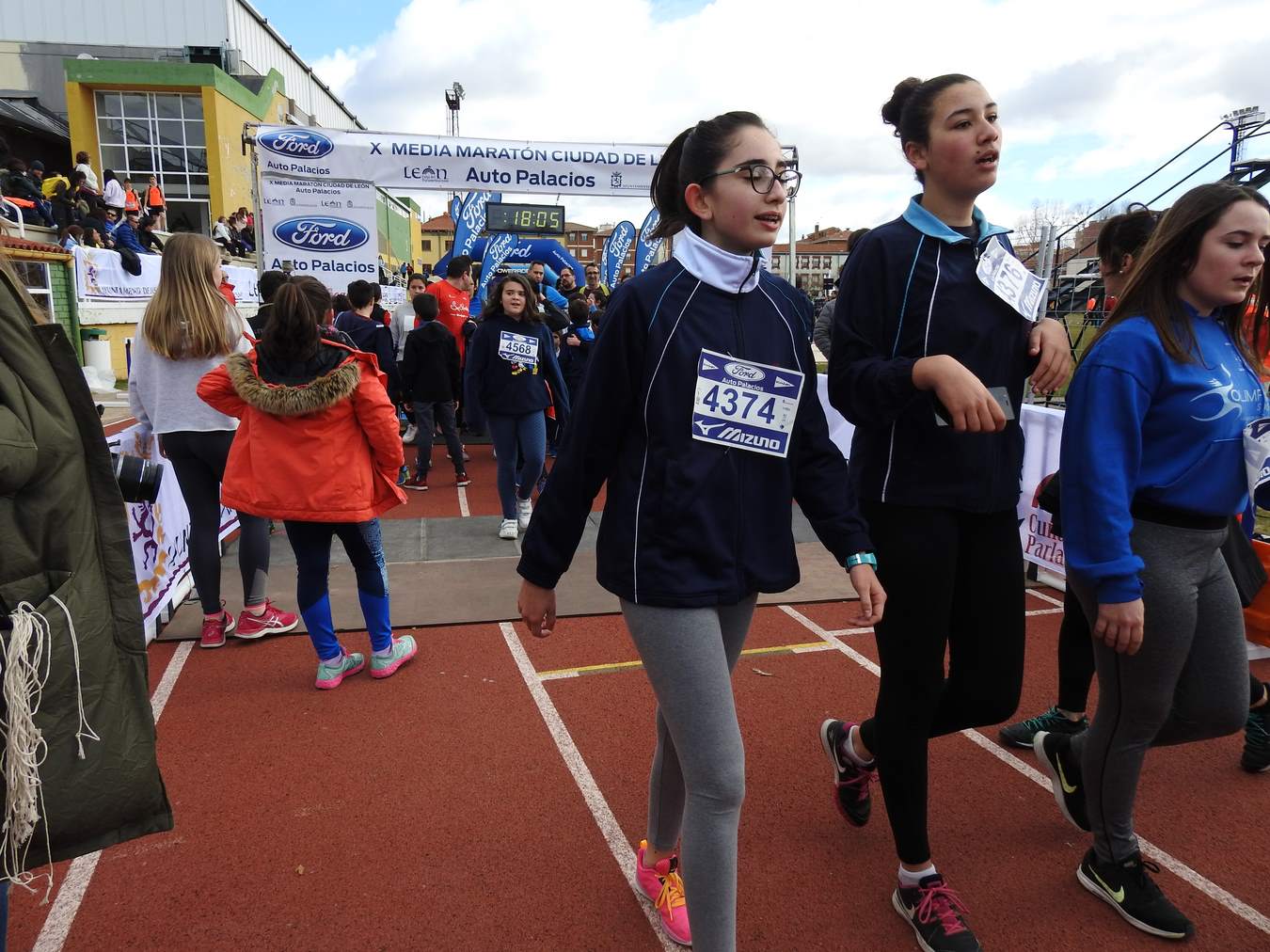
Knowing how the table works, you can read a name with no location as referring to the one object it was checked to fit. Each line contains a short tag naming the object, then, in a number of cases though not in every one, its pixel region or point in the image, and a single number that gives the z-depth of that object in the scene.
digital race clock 14.27
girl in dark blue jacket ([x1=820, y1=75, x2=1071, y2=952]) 2.08
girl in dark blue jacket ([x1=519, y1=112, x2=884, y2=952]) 1.81
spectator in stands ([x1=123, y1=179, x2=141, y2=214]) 22.62
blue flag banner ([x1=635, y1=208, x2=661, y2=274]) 13.89
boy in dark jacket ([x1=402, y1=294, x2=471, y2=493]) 8.52
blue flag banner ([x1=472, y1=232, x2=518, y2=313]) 14.16
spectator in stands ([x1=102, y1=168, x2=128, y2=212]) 20.97
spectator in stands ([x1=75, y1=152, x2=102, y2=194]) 20.48
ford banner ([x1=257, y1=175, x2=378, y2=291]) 9.52
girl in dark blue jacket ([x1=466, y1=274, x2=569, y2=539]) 6.32
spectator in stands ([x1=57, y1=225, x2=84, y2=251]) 15.36
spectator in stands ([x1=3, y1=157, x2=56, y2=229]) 18.41
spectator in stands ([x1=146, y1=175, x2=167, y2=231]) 24.16
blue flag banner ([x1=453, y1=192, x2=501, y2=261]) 14.35
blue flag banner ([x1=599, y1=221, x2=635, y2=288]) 18.39
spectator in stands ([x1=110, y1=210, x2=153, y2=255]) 18.92
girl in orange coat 3.61
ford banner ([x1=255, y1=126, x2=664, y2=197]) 9.54
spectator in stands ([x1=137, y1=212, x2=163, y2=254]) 20.83
